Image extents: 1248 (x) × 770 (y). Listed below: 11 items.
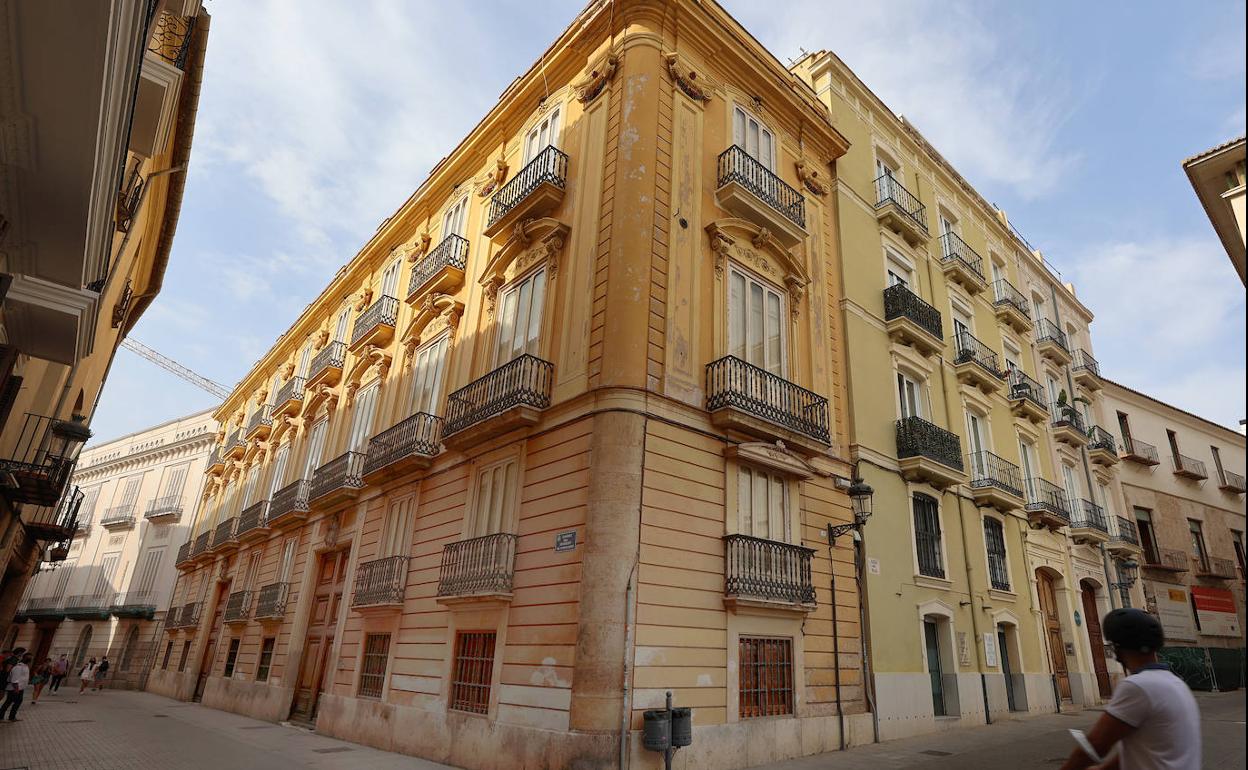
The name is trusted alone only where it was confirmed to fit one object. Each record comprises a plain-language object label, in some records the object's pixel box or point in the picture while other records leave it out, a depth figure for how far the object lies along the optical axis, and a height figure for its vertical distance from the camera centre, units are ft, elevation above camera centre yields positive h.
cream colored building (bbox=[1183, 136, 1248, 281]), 30.66 +22.17
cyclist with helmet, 8.88 -0.60
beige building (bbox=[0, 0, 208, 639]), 17.20 +13.28
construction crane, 323.37 +115.47
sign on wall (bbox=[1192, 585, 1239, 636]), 81.51 +7.63
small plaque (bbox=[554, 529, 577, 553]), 30.99 +4.46
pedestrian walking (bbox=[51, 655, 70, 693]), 88.02 -6.96
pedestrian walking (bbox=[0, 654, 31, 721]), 51.34 -5.52
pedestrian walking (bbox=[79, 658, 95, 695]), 90.53 -7.72
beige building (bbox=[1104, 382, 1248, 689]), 77.36 +17.72
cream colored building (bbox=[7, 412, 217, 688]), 112.68 +10.28
